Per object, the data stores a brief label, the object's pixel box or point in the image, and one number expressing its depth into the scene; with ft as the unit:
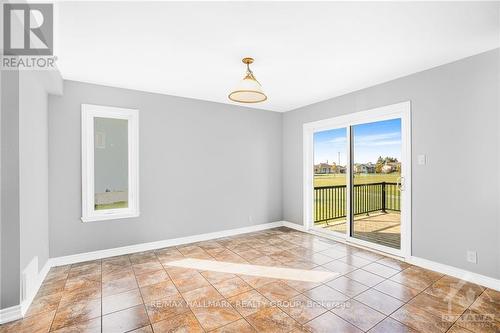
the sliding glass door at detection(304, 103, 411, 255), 11.81
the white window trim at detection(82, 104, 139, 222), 11.55
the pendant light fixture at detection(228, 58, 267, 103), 8.54
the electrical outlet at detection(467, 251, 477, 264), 9.09
